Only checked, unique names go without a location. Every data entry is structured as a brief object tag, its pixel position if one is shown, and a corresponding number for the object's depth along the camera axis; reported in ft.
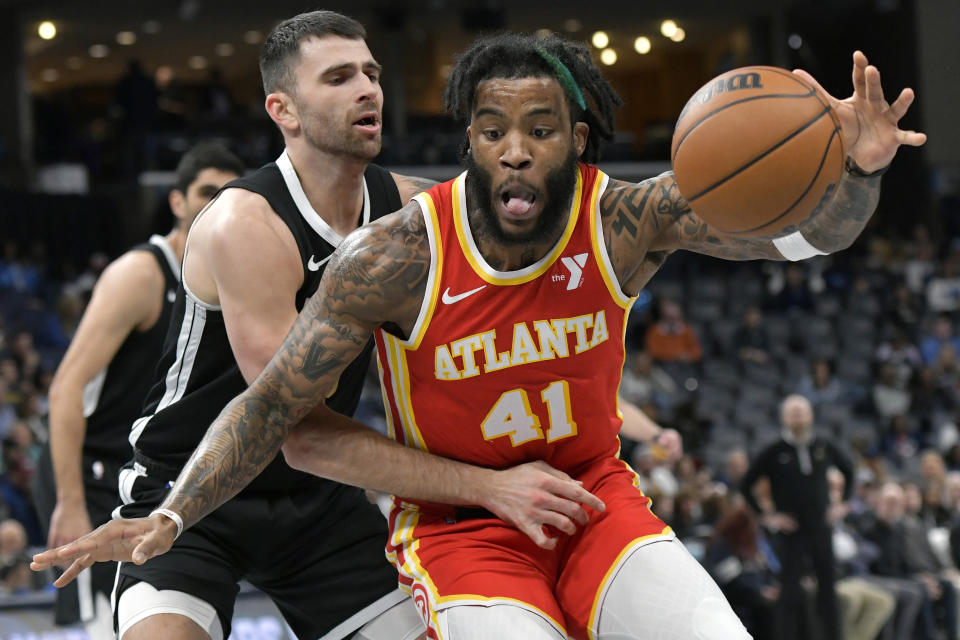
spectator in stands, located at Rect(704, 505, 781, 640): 28.66
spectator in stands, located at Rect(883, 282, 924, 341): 51.96
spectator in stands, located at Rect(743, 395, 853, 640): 28.94
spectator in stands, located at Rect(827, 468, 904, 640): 29.81
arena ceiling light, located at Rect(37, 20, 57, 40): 64.34
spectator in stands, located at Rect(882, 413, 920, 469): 44.04
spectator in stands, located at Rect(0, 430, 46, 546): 30.25
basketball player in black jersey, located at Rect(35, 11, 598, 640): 10.88
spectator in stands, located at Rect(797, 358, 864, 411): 47.16
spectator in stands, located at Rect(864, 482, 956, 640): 32.01
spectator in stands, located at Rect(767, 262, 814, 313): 53.72
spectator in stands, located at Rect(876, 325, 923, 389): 48.32
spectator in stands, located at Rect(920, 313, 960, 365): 49.88
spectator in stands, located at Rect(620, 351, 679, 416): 43.75
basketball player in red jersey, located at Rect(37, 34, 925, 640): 9.71
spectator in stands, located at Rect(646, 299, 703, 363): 48.93
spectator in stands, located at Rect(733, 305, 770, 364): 50.26
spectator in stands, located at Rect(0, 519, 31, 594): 24.31
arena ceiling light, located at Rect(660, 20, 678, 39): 74.54
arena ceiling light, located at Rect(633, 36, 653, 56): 77.15
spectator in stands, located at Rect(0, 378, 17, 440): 33.97
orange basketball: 9.26
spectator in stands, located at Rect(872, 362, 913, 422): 47.16
